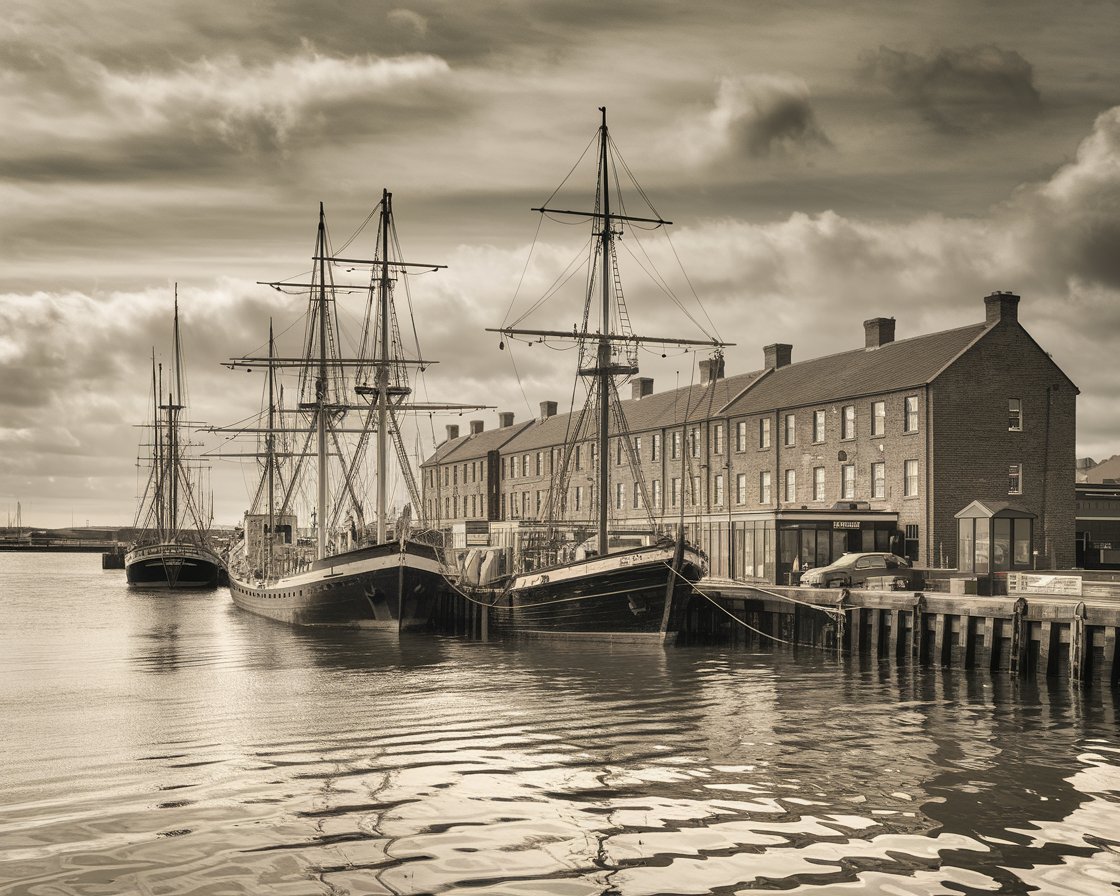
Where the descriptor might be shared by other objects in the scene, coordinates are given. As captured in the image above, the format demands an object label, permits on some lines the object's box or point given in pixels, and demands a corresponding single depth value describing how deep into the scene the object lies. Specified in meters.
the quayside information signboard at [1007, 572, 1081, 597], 27.89
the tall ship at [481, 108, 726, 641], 36.06
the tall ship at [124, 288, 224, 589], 87.19
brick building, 47.81
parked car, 39.84
